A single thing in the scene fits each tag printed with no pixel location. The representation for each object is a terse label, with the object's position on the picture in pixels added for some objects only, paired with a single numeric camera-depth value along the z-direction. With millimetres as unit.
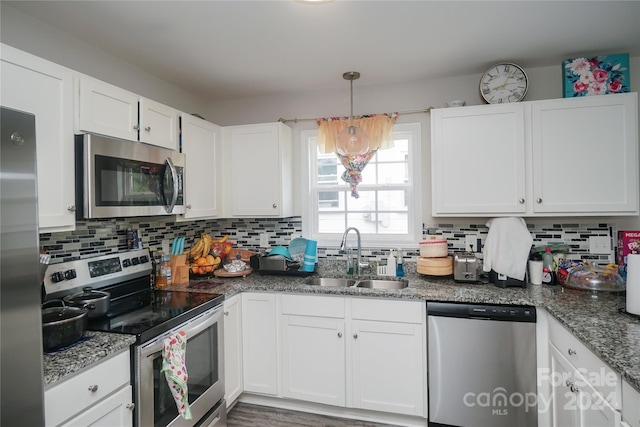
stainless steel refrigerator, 861
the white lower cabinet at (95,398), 1193
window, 2781
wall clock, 2369
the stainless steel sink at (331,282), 2633
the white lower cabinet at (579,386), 1229
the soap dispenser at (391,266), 2621
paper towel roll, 1562
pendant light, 2385
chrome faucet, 2605
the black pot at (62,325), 1300
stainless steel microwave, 1638
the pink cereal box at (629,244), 2201
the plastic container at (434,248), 2455
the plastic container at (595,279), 2002
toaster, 2322
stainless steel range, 1567
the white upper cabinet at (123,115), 1672
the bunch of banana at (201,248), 2727
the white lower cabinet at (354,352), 2129
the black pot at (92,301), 1623
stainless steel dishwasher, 1950
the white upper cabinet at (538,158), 2127
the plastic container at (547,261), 2288
